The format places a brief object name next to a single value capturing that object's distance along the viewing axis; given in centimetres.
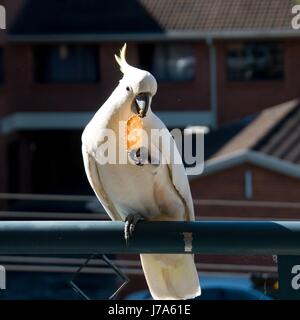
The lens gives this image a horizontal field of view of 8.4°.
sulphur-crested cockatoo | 486
